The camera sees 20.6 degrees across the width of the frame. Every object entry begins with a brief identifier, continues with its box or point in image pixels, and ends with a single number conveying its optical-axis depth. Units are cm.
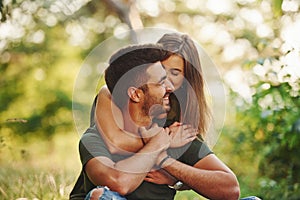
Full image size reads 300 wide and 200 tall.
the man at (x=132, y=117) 277
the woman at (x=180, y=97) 294
